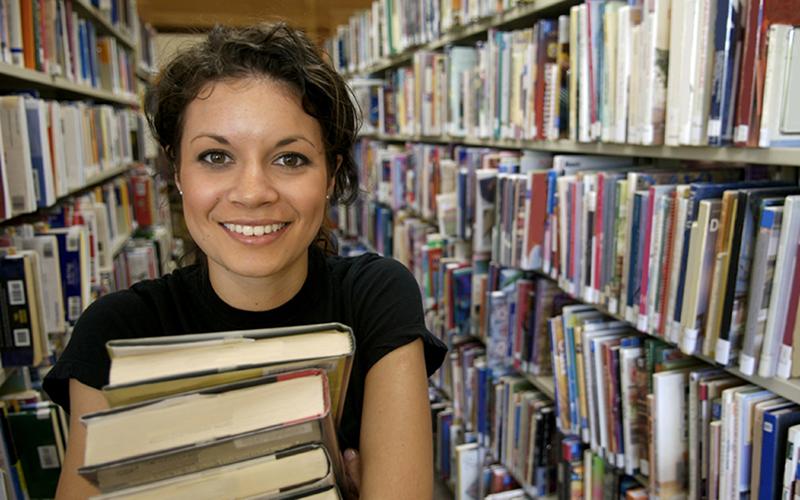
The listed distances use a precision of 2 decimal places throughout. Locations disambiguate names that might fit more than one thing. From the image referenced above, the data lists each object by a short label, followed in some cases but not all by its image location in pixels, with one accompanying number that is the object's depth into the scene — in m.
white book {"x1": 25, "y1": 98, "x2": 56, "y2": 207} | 1.82
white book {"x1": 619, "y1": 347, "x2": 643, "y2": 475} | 1.46
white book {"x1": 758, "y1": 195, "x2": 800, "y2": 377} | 1.06
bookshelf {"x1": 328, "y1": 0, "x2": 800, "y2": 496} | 1.41
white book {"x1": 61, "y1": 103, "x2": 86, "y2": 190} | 2.29
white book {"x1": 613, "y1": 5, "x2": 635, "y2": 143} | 1.38
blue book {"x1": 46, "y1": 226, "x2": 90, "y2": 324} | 1.88
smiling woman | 0.87
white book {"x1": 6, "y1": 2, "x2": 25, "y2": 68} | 1.83
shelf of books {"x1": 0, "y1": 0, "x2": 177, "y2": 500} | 1.57
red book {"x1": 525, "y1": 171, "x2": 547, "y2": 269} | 1.78
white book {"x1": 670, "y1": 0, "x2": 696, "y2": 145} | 1.18
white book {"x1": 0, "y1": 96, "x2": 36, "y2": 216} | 1.67
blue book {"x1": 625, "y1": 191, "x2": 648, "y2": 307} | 1.39
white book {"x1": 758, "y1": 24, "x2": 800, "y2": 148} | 1.04
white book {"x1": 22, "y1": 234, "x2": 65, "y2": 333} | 1.81
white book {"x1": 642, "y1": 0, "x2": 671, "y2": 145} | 1.27
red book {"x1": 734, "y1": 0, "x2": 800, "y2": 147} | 1.04
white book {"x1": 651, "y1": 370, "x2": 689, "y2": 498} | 1.34
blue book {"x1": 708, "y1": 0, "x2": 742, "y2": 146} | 1.12
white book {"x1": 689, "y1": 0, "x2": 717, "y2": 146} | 1.16
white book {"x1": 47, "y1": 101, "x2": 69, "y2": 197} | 2.03
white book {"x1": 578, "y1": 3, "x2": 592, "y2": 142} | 1.54
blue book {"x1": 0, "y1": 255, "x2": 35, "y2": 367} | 1.55
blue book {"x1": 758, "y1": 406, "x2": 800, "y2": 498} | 1.11
